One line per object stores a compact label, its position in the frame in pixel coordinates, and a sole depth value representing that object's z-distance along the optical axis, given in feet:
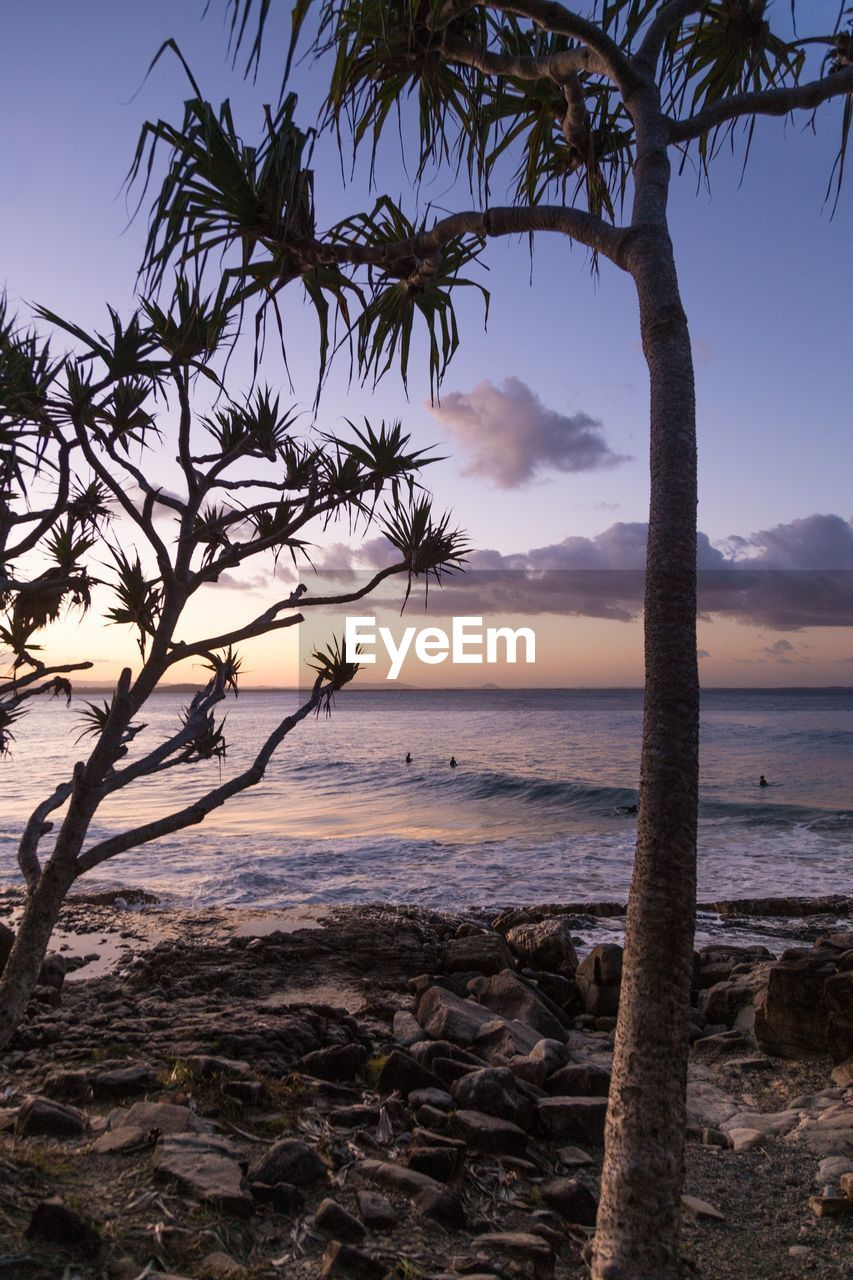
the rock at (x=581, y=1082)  19.01
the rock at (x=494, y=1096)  17.20
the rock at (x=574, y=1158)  16.29
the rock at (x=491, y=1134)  15.94
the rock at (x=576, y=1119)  17.29
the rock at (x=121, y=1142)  13.66
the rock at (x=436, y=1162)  14.57
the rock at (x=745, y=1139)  17.58
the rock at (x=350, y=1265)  11.04
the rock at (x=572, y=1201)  14.08
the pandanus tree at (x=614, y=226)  9.51
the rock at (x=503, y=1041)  20.91
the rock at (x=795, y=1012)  22.62
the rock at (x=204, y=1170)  12.23
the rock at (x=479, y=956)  30.40
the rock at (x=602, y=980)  26.75
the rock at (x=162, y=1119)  14.64
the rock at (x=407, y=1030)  21.93
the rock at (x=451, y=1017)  21.80
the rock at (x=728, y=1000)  26.21
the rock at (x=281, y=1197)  12.57
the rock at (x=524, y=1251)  11.97
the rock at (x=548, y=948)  31.22
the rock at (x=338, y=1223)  12.15
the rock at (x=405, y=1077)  18.31
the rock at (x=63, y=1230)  10.27
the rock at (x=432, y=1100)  17.32
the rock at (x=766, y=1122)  18.35
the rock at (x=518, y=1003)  24.15
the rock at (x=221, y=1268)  10.47
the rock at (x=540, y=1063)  19.61
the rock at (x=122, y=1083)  16.85
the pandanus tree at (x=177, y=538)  17.01
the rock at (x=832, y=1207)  14.38
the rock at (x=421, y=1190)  13.10
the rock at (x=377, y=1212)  12.58
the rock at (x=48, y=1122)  14.58
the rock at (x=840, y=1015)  21.57
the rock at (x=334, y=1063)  19.01
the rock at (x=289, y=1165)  13.21
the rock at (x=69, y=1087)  16.81
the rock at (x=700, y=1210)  14.30
